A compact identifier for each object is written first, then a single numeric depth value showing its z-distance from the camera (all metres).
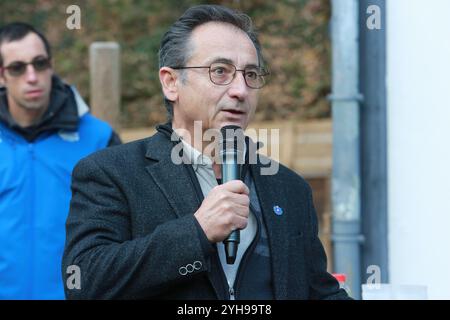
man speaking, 5.04
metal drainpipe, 9.27
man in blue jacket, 8.59
